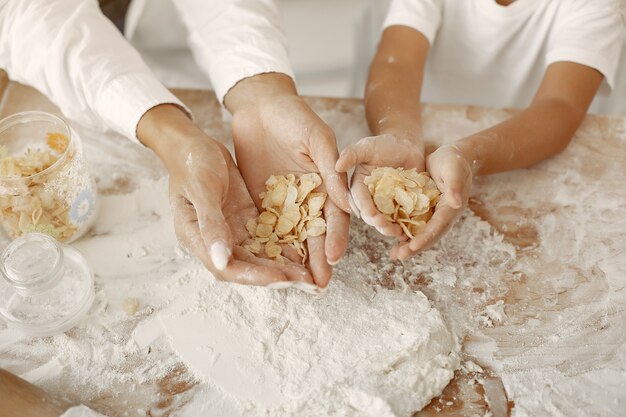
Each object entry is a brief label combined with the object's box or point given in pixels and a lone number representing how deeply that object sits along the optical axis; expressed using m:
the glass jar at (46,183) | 0.87
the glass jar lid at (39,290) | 0.82
